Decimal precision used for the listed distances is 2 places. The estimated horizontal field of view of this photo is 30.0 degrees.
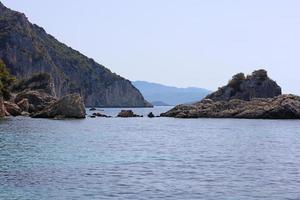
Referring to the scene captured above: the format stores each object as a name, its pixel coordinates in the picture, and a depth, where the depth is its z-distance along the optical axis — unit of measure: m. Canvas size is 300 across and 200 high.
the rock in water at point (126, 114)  174.62
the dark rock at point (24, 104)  149.38
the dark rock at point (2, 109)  125.66
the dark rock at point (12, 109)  139.00
